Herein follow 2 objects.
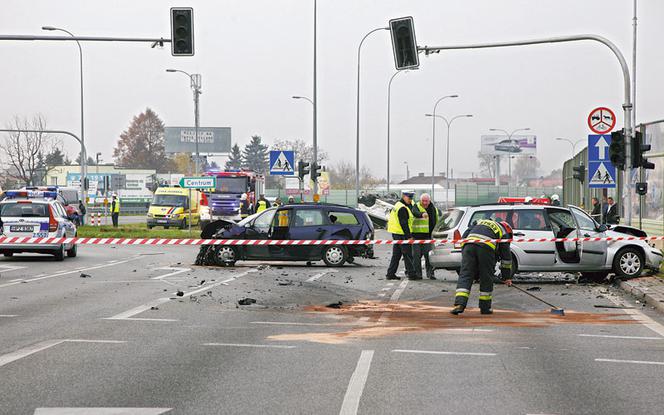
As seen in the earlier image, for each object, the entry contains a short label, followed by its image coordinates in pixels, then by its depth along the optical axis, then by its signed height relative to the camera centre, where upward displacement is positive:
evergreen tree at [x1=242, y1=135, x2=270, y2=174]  164.25 +3.83
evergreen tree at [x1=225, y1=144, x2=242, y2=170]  163.62 +3.31
